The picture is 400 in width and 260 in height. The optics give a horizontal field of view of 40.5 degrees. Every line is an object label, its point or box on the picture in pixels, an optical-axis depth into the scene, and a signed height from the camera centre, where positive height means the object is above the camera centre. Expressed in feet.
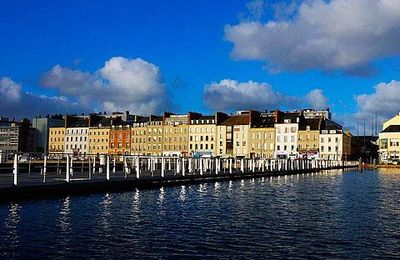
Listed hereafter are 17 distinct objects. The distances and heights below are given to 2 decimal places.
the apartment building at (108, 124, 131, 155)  488.85 +13.99
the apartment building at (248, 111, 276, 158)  431.43 +14.73
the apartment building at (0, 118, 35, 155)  563.89 +17.48
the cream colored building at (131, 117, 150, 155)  478.18 +14.82
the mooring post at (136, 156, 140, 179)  140.77 -3.50
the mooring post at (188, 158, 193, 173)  188.44 -2.81
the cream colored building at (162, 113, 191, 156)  460.14 +17.29
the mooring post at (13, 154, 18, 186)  94.58 -2.92
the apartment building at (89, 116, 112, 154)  496.64 +16.77
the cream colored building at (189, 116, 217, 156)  451.12 +16.45
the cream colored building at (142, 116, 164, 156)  473.26 +14.81
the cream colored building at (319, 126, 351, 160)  417.04 +11.15
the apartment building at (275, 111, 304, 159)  424.46 +16.33
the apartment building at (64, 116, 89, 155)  512.22 +17.08
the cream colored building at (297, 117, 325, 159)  418.92 +13.29
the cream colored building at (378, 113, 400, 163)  446.60 +11.84
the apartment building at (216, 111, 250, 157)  440.45 +15.61
